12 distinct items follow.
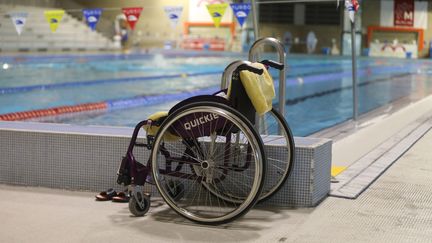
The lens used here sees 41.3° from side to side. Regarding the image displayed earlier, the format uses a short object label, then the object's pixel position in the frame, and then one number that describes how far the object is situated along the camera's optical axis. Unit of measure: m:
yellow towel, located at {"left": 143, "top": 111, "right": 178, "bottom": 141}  2.79
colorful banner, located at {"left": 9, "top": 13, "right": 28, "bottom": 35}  12.73
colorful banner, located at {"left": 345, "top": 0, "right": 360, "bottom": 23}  5.53
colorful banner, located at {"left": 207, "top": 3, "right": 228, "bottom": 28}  10.93
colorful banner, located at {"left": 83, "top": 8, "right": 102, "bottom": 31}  12.04
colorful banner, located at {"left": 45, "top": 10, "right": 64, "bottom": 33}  12.43
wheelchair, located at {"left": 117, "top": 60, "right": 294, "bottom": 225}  2.60
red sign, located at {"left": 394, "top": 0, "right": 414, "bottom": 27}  28.08
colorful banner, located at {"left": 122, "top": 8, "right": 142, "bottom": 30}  11.36
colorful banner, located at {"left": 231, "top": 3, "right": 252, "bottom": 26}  9.66
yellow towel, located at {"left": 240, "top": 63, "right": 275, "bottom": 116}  2.63
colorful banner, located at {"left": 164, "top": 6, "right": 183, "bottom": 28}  11.86
